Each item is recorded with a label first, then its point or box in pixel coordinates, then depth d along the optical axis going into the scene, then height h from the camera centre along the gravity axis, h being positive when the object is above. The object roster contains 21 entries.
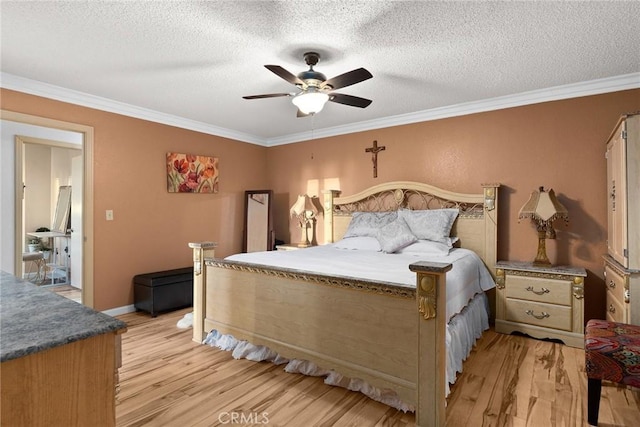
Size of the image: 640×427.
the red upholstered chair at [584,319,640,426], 1.82 -0.83
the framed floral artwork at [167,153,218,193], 4.46 +0.55
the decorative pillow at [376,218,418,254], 3.57 -0.26
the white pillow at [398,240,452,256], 3.41 -0.38
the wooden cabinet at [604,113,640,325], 2.29 -0.07
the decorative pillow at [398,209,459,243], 3.66 -0.12
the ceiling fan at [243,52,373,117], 2.44 +0.99
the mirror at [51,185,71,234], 5.82 +0.00
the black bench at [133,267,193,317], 3.82 -0.93
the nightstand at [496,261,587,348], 2.99 -0.83
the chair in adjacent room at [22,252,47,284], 5.42 -1.00
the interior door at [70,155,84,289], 5.10 -0.08
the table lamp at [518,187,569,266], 3.16 -0.01
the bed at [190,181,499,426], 1.86 -0.72
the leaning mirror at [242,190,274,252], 5.21 -0.15
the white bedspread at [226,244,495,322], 2.35 -0.44
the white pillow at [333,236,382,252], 3.83 -0.37
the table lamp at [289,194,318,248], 4.88 -0.01
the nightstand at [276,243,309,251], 4.84 -0.51
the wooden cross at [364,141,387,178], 4.66 +0.81
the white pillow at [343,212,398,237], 4.08 -0.13
